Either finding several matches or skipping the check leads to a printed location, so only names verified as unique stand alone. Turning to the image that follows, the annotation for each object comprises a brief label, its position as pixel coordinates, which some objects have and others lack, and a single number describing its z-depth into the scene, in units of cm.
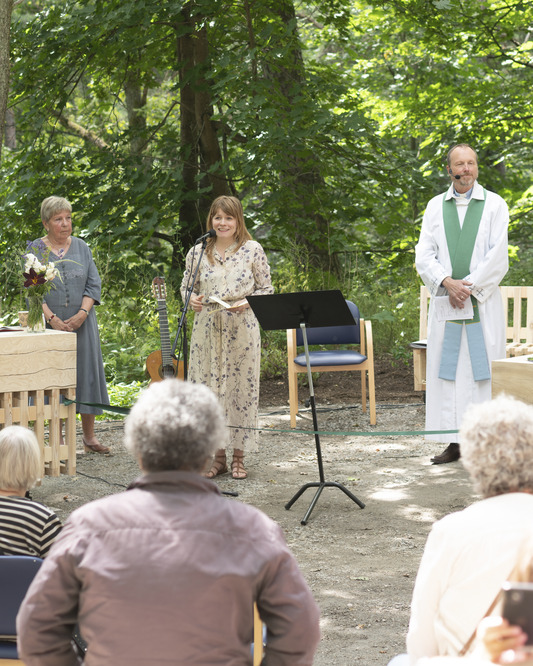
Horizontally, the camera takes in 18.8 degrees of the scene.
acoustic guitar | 1071
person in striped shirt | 491
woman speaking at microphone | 1068
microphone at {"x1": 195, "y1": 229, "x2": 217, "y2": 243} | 1022
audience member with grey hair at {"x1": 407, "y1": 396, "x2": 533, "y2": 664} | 318
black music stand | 874
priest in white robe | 1084
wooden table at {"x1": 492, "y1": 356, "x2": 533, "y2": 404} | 704
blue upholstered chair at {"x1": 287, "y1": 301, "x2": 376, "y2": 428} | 1340
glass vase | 933
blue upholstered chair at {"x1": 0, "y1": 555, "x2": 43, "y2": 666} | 408
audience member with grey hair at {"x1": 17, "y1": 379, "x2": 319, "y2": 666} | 304
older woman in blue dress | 1104
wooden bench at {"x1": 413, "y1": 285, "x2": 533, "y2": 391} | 1329
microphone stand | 1027
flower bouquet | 935
